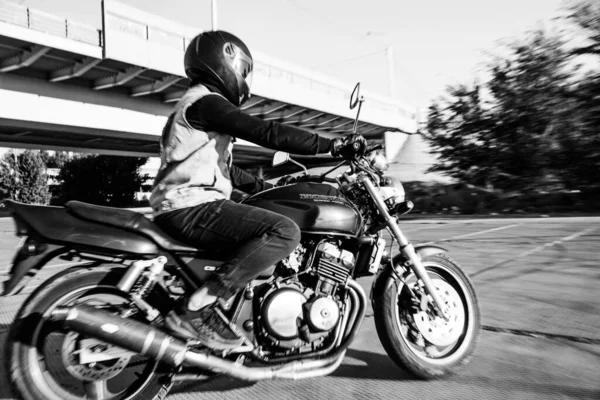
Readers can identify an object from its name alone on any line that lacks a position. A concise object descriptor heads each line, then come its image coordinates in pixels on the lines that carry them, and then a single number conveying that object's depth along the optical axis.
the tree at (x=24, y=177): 50.12
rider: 2.35
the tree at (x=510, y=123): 18.73
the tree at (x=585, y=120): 16.53
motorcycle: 2.17
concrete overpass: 18.23
